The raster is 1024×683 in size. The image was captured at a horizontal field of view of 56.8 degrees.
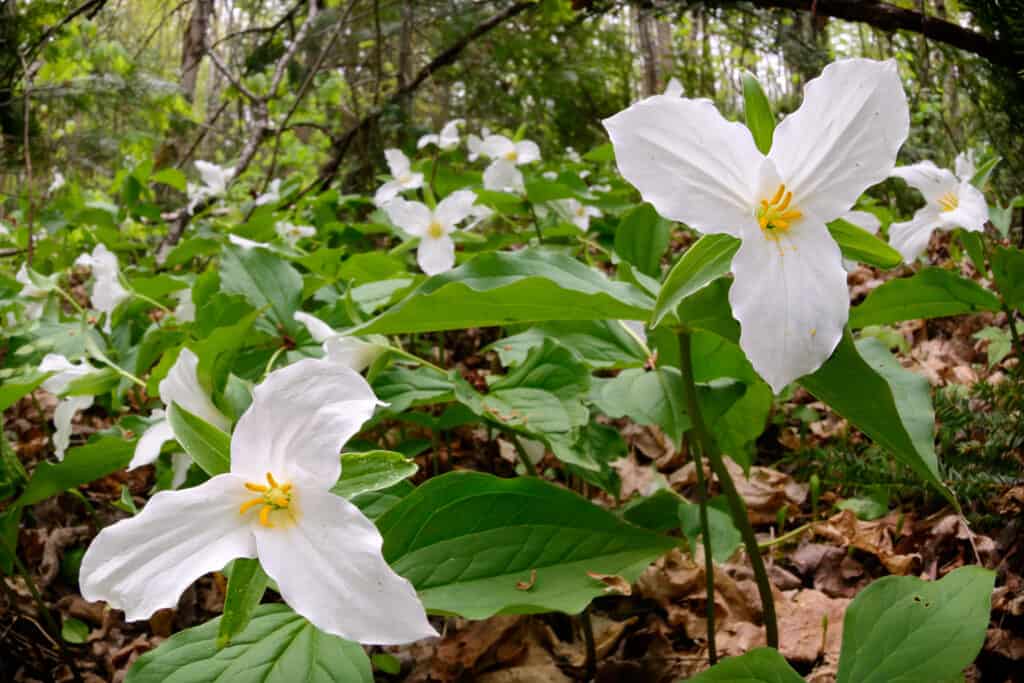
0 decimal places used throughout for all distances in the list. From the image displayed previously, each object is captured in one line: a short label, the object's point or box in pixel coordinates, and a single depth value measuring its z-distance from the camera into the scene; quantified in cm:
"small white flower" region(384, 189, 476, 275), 55
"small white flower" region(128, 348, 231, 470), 32
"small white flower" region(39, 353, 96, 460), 40
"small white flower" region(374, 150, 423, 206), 76
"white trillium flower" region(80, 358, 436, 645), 24
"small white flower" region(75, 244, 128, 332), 53
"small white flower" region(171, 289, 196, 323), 57
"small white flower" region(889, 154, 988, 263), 37
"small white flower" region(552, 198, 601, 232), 68
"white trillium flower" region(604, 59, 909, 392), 25
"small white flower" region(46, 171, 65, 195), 91
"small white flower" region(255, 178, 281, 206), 95
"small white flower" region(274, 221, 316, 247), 79
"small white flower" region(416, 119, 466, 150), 87
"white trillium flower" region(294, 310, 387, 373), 34
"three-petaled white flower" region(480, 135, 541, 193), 77
